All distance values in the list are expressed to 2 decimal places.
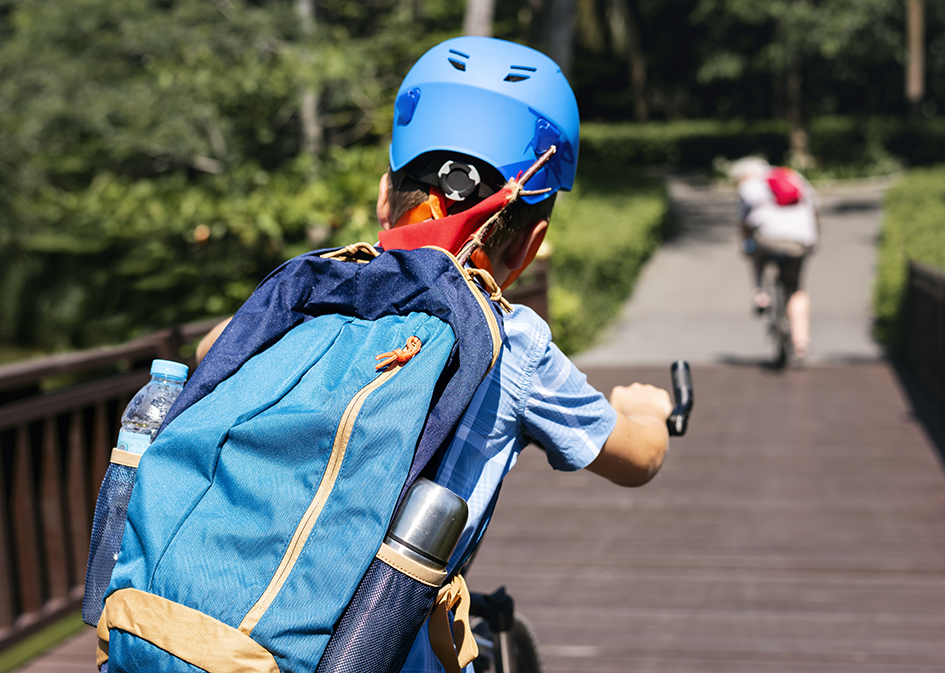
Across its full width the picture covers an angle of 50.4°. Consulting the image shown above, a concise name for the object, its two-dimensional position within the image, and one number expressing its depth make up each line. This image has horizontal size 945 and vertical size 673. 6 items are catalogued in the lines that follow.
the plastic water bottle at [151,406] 1.54
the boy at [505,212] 1.52
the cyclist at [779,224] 8.62
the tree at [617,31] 34.44
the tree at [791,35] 26.78
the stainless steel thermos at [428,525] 1.30
